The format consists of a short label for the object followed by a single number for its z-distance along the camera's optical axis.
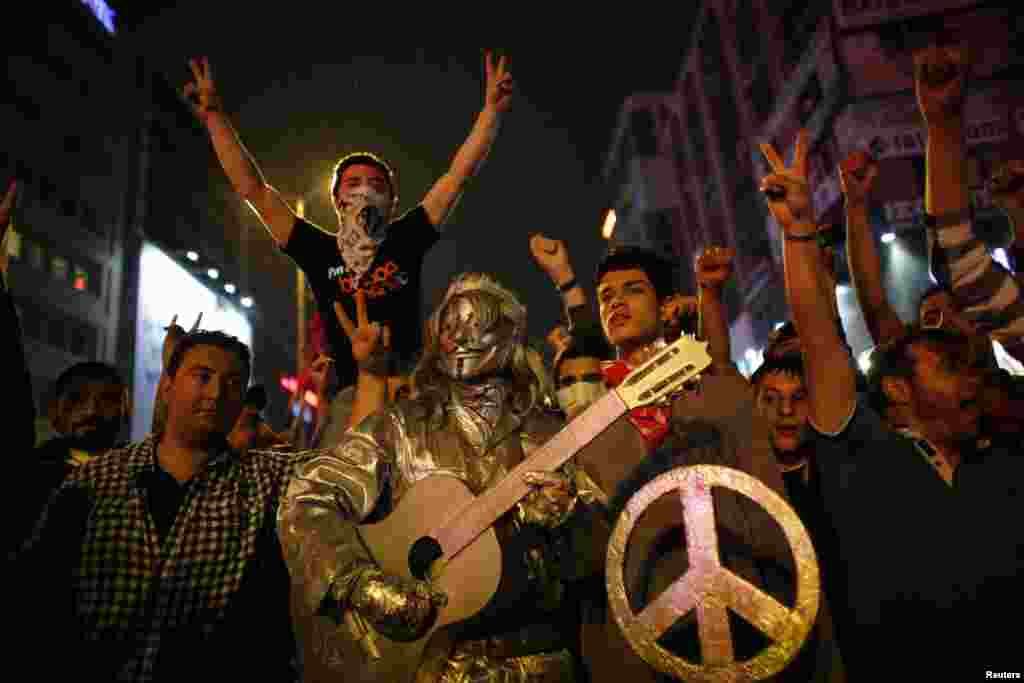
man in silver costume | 2.10
